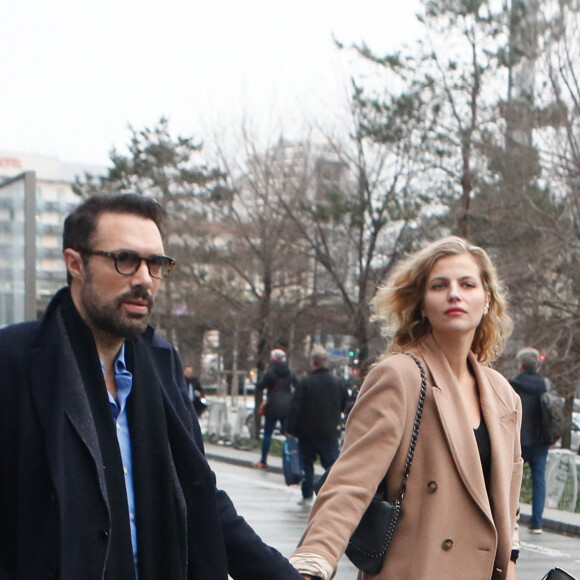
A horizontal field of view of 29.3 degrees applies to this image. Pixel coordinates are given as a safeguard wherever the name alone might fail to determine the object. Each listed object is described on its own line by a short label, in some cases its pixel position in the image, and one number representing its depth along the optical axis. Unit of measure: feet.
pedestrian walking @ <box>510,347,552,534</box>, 36.88
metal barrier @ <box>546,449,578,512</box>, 44.42
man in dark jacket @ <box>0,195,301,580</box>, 7.71
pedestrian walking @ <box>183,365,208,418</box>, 73.39
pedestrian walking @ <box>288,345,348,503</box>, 42.78
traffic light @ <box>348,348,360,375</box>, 92.22
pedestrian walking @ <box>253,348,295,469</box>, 57.93
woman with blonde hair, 10.41
